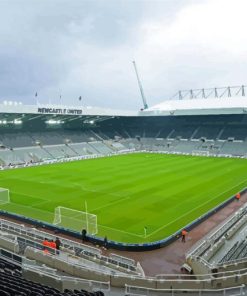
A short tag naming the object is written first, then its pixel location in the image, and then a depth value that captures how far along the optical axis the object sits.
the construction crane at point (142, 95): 102.84
